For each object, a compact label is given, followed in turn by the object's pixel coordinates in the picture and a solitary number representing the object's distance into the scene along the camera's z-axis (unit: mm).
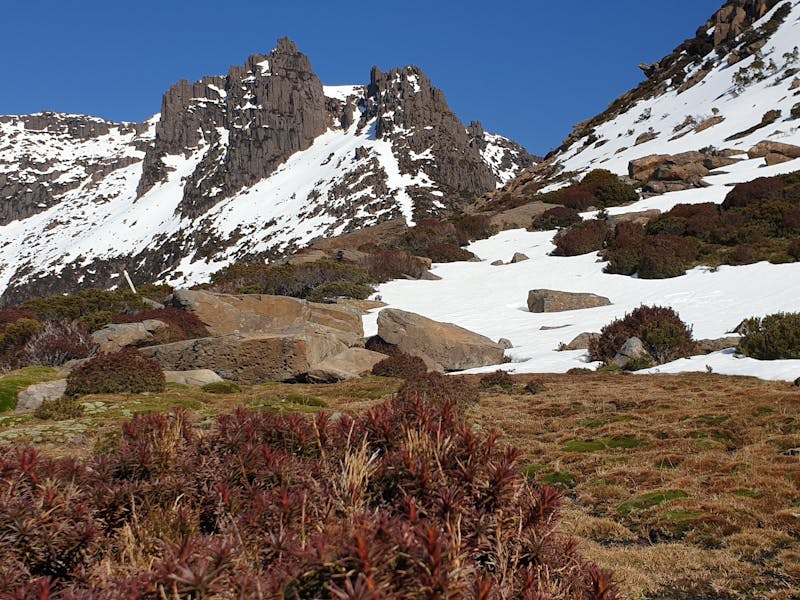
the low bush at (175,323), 18656
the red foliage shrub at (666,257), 24578
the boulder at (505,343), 19453
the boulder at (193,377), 14422
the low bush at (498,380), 14586
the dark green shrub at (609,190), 40406
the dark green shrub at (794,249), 22047
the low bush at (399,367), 15703
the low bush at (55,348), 16672
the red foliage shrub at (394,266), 32000
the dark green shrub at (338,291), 27734
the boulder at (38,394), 10975
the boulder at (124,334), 17844
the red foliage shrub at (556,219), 37719
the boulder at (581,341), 18180
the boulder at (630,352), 15977
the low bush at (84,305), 24891
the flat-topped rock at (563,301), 22844
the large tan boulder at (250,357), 15773
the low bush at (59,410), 9648
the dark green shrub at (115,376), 11898
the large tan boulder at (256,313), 21062
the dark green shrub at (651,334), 15727
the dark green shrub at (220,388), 13508
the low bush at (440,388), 11391
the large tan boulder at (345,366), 15805
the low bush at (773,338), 13531
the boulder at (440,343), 18094
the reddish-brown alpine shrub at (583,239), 31550
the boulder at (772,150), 37812
